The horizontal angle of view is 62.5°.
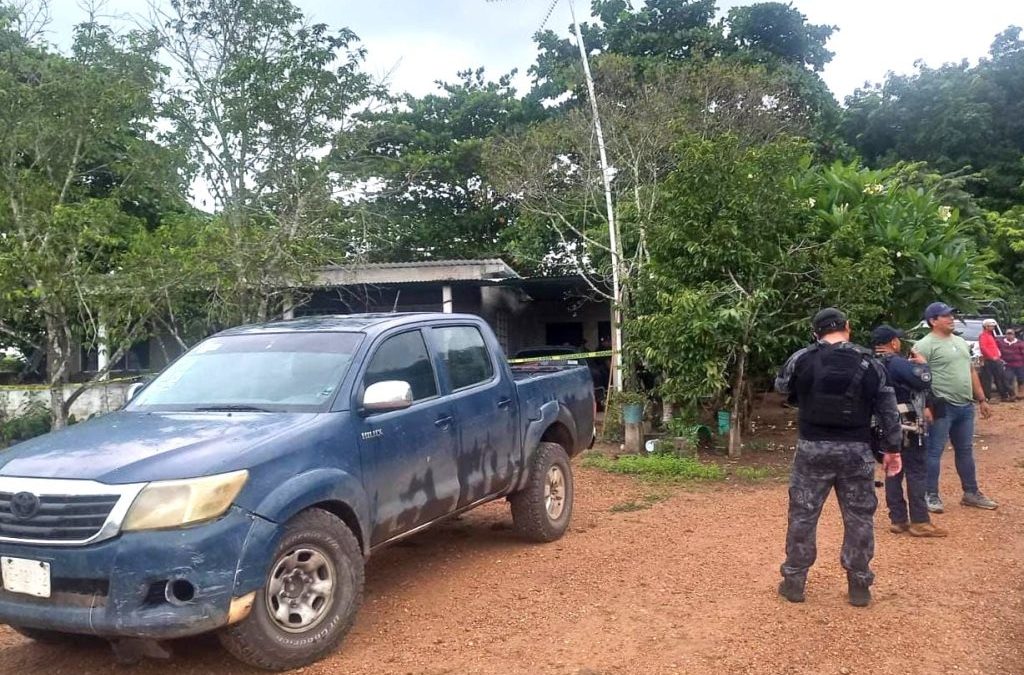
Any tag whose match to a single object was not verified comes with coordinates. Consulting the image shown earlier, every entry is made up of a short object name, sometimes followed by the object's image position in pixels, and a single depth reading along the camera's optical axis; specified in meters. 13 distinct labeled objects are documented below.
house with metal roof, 14.66
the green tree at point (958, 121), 25.34
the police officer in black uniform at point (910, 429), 6.11
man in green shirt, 6.64
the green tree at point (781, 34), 21.22
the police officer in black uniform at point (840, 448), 4.63
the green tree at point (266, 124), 9.94
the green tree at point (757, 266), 9.35
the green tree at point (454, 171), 21.52
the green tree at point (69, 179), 8.95
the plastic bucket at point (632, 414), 10.66
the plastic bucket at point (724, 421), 10.28
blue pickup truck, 3.47
